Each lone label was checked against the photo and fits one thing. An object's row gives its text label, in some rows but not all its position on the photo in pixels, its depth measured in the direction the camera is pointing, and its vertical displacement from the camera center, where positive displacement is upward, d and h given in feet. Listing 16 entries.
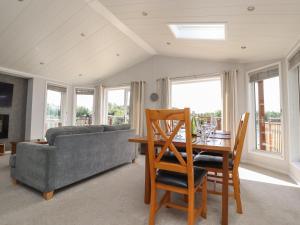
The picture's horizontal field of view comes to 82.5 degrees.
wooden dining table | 4.81 -0.75
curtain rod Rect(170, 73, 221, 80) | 14.63 +3.98
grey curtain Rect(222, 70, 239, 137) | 13.29 +1.38
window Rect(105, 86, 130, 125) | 19.80 +1.70
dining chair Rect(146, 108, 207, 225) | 4.52 -1.53
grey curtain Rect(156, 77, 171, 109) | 16.52 +2.71
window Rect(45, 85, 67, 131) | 18.11 +1.39
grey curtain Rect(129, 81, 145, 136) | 17.61 +1.31
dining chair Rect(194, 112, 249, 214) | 5.94 -1.61
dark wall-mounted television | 14.93 +2.19
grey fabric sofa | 7.08 -1.83
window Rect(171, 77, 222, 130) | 15.23 +2.34
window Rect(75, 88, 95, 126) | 20.76 +1.60
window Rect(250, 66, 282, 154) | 11.76 +0.81
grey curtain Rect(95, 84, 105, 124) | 20.24 +1.81
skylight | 10.77 +5.82
